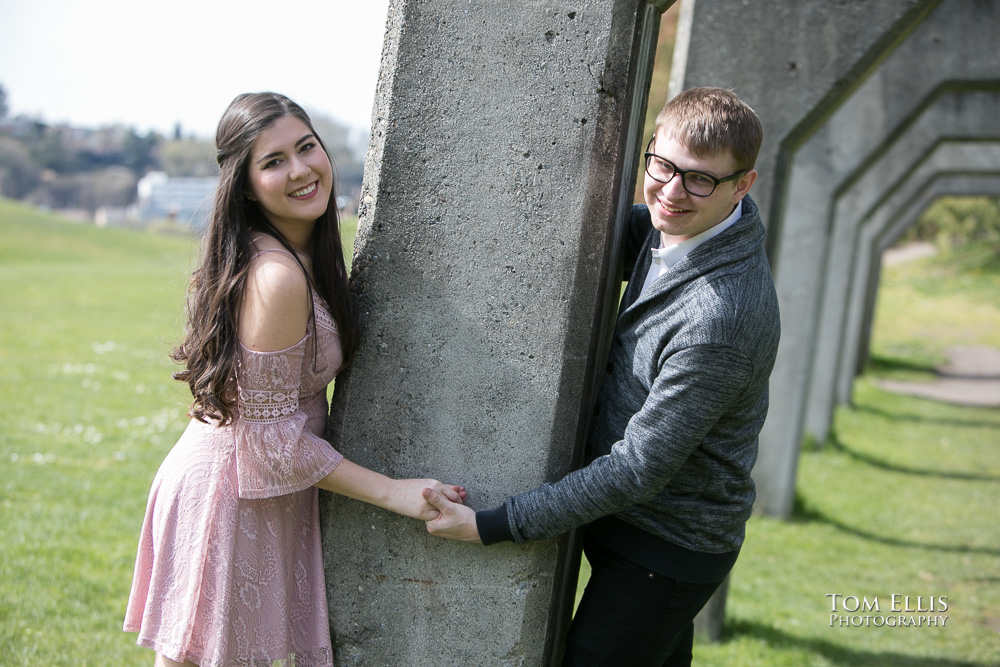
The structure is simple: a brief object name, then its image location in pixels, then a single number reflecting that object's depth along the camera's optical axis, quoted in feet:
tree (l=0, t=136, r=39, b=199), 255.91
